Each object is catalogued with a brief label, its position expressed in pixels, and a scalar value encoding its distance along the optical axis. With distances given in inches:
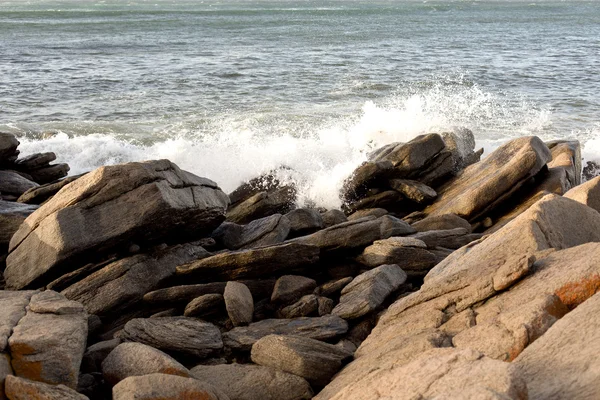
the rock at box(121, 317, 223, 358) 299.1
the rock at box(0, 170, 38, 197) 494.0
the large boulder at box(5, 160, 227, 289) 347.3
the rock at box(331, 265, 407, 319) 317.7
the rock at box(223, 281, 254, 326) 326.0
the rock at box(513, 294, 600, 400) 188.2
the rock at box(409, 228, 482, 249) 397.1
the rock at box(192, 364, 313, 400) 265.4
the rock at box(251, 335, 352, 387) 271.3
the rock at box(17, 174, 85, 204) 441.4
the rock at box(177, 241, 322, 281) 356.5
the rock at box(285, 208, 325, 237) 426.6
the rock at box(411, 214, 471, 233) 440.8
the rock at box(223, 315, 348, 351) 304.7
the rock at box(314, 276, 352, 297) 345.7
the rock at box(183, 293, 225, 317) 331.9
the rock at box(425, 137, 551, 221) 465.4
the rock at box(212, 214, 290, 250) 401.4
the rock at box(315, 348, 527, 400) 179.5
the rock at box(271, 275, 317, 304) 343.0
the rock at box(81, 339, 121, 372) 283.7
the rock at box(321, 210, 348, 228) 455.8
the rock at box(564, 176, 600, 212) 366.3
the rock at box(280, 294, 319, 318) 331.3
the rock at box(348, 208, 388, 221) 494.9
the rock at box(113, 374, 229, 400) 236.8
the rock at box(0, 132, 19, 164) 531.5
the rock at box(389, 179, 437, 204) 514.6
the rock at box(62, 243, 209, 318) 340.2
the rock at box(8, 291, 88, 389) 257.4
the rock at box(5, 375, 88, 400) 238.8
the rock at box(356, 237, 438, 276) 361.1
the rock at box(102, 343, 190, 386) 263.3
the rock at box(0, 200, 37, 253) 387.2
